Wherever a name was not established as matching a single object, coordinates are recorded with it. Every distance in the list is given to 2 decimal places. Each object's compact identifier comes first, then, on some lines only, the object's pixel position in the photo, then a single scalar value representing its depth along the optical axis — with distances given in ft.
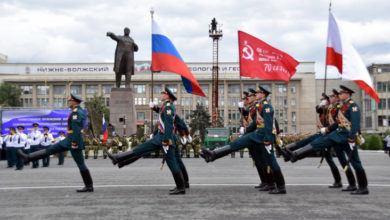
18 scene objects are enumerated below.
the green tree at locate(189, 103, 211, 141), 236.84
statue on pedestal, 96.22
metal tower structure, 228.43
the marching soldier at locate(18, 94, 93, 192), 29.27
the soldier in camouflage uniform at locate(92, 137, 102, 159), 90.84
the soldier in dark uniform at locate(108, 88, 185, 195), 28.60
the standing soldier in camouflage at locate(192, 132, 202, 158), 90.17
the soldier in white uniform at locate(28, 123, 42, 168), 68.03
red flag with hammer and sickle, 40.14
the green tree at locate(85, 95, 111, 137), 113.07
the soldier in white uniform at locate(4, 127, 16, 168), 64.64
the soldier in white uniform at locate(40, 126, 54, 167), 70.38
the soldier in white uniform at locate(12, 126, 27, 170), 63.98
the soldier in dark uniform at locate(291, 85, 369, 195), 28.58
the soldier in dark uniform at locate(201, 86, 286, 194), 28.76
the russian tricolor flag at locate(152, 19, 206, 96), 35.86
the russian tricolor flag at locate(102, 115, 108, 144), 89.82
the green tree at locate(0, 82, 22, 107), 288.10
